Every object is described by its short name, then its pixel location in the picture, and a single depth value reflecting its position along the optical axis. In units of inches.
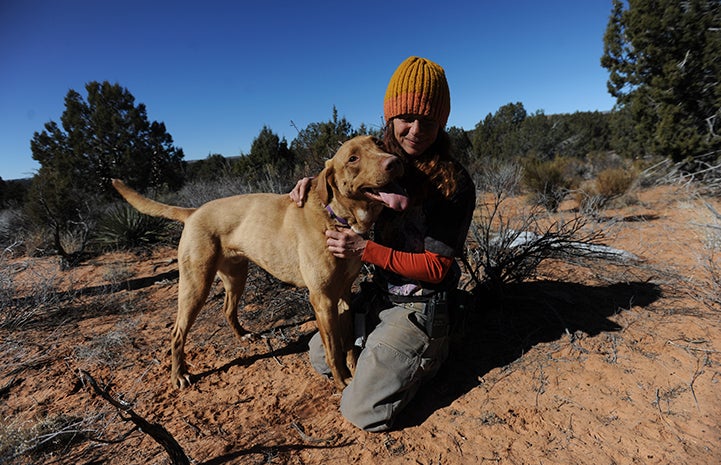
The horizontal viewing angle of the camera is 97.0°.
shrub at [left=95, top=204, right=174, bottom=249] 273.1
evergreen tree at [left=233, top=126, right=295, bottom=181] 422.0
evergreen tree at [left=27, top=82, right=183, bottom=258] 652.1
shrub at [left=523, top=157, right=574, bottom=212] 362.9
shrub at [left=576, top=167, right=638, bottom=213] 348.8
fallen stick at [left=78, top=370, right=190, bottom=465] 51.8
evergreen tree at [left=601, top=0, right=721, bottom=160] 271.9
